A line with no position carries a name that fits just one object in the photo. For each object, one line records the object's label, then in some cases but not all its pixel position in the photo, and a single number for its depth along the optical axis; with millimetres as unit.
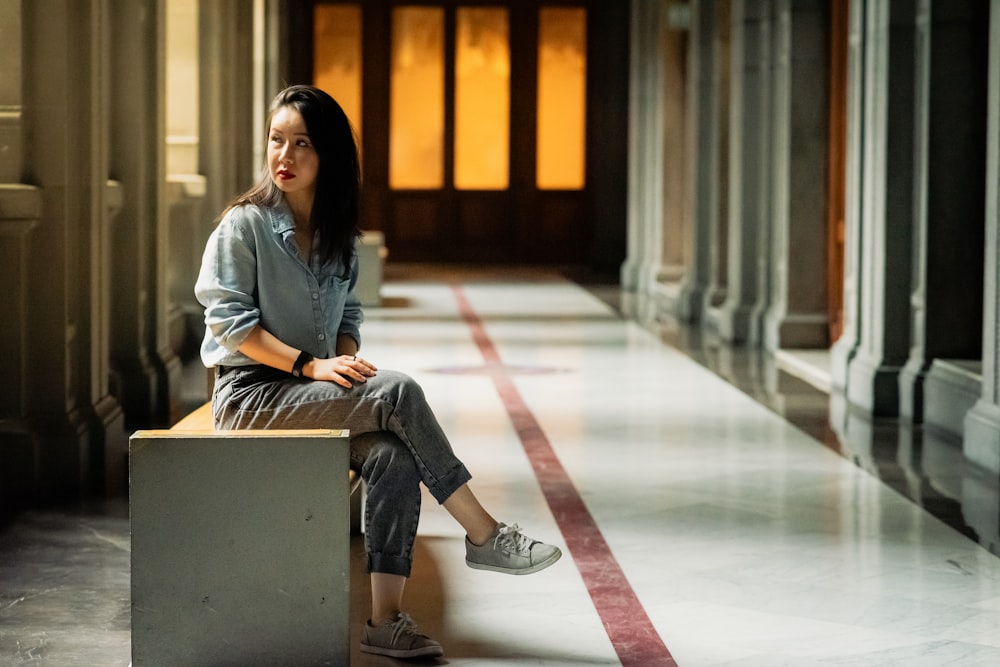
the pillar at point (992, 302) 11349
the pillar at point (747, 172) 21258
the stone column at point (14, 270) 10327
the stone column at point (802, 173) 19214
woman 6499
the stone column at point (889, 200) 14288
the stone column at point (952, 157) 13452
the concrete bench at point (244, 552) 5959
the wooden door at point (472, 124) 39914
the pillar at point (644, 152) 29483
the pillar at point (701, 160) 24488
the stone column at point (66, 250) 10542
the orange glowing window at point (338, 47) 39891
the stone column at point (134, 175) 13475
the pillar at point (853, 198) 15125
